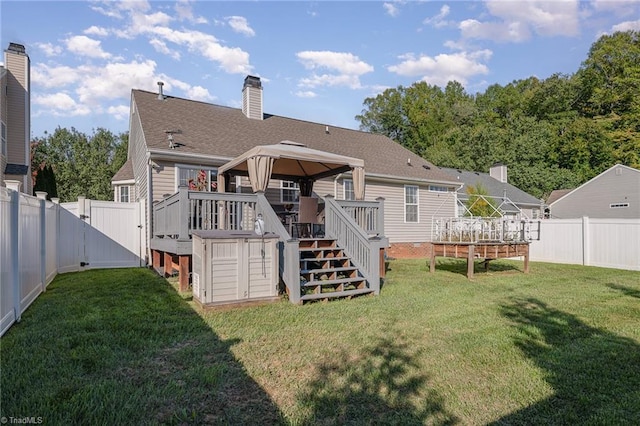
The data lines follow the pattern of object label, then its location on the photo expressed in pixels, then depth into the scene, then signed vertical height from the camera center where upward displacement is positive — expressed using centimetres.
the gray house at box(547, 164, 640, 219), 2072 +90
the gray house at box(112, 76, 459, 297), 783 +135
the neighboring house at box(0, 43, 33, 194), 1334 +395
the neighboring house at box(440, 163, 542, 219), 2173 +141
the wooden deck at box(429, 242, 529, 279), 845 -89
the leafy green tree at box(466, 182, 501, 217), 1444 +18
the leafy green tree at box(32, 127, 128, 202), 2964 +497
